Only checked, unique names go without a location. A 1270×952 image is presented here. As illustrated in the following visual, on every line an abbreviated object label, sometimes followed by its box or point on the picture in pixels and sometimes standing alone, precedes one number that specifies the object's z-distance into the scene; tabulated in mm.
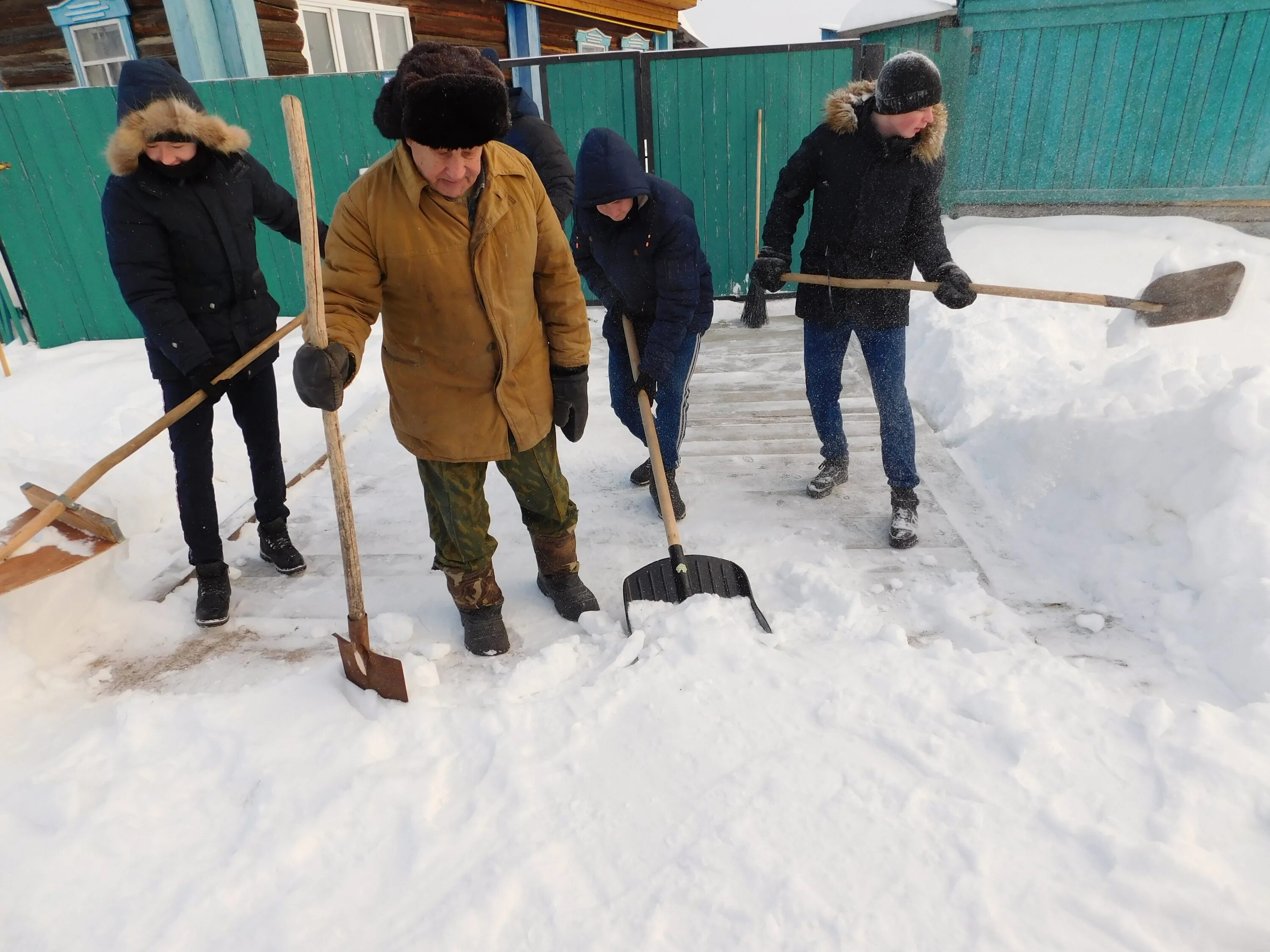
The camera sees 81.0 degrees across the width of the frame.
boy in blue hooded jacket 2600
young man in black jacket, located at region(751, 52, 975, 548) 2633
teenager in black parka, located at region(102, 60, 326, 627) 2299
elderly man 1744
